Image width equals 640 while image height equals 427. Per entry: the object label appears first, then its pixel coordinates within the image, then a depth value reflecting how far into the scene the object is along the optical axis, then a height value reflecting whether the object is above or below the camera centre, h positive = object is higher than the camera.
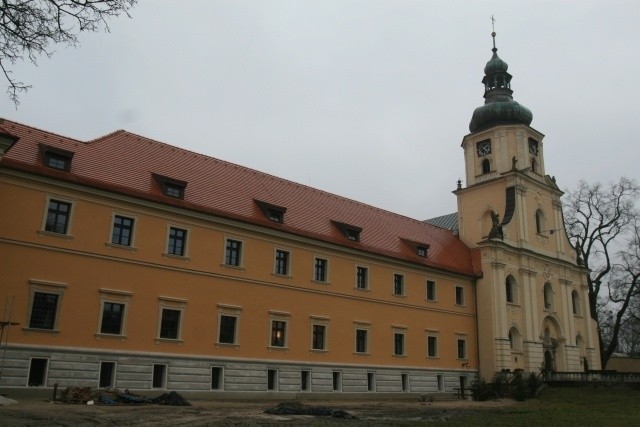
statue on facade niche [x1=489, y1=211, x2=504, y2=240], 38.41 +9.60
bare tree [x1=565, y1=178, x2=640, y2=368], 42.06 +9.84
